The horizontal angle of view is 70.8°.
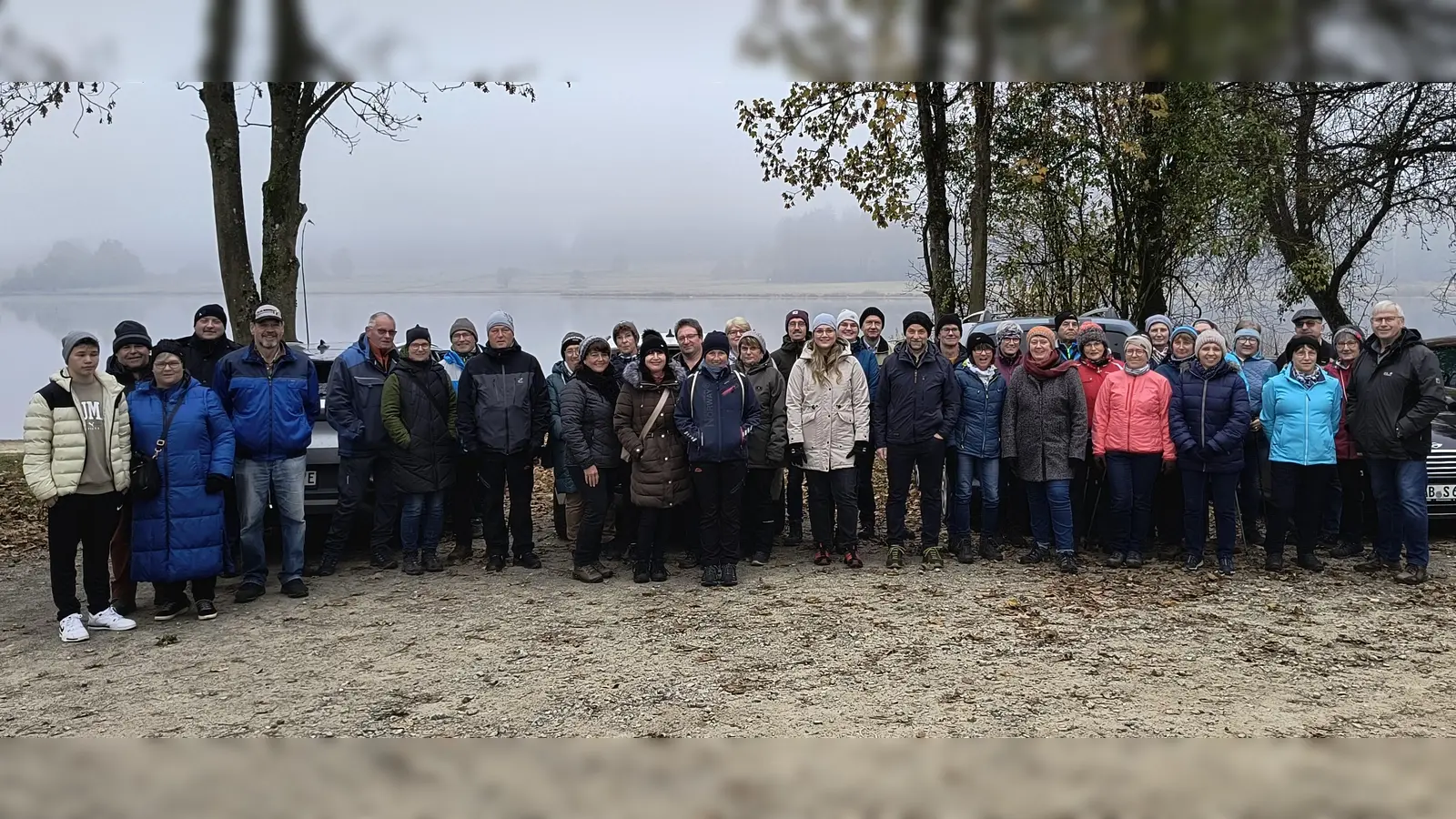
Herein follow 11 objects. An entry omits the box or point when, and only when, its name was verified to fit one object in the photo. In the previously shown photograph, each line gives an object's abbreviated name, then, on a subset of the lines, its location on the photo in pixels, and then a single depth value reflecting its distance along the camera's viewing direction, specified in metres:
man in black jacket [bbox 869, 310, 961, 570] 7.57
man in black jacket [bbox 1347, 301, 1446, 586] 6.88
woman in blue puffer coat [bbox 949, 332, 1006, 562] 7.68
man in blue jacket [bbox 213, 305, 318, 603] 6.75
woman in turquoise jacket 7.12
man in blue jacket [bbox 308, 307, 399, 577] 7.27
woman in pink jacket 7.40
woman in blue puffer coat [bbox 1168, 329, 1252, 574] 7.15
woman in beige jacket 7.50
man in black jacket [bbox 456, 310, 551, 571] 7.37
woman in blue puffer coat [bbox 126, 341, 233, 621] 6.11
